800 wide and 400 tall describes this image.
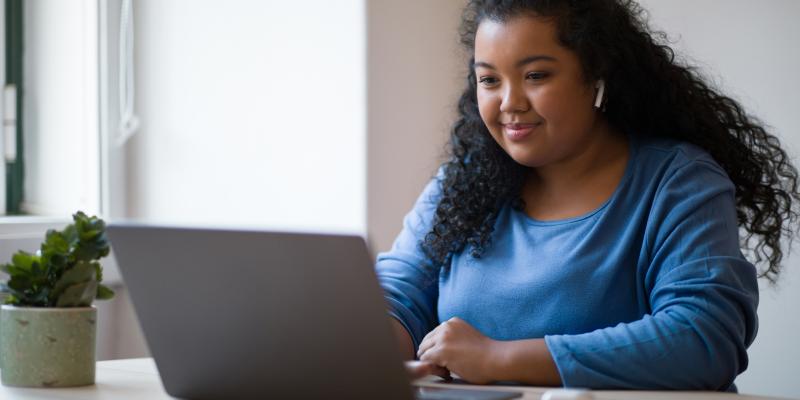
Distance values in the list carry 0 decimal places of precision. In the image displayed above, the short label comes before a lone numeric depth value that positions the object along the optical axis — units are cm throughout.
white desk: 197
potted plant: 200
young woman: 210
